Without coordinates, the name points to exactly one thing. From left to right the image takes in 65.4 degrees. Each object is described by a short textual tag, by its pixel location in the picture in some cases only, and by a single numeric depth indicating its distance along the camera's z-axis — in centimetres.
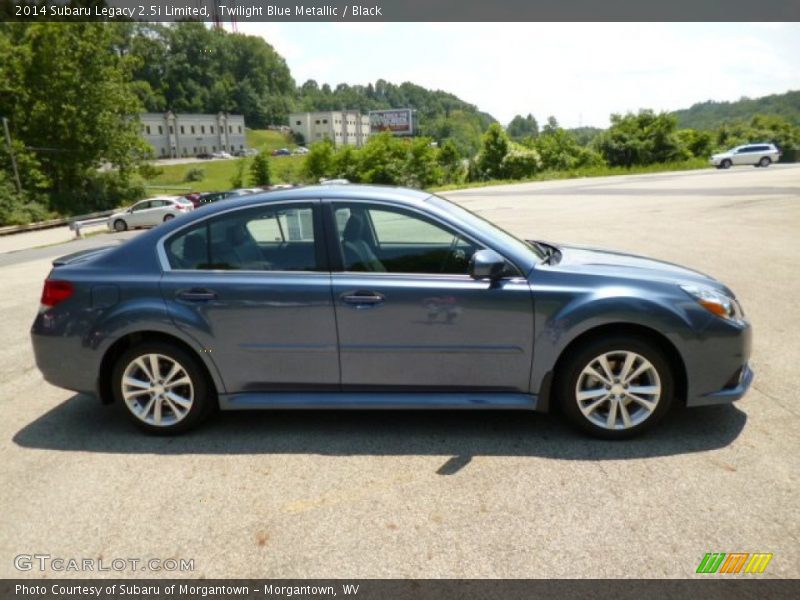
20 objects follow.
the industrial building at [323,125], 15100
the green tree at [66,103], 3828
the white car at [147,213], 2759
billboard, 12006
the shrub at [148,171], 4431
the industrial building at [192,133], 11775
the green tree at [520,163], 5769
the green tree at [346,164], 4966
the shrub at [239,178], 5415
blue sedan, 385
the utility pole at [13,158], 3525
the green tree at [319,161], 5041
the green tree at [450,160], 5562
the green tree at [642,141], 5556
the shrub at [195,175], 8030
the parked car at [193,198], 2977
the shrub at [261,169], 5141
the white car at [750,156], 4556
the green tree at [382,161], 4809
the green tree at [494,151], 5819
